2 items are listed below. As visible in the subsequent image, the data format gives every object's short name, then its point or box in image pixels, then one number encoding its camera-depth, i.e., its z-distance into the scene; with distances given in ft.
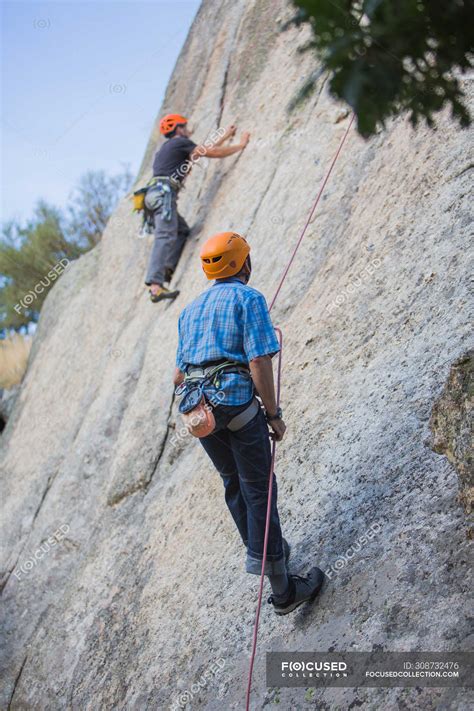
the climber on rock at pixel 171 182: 30.76
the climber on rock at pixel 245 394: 13.93
